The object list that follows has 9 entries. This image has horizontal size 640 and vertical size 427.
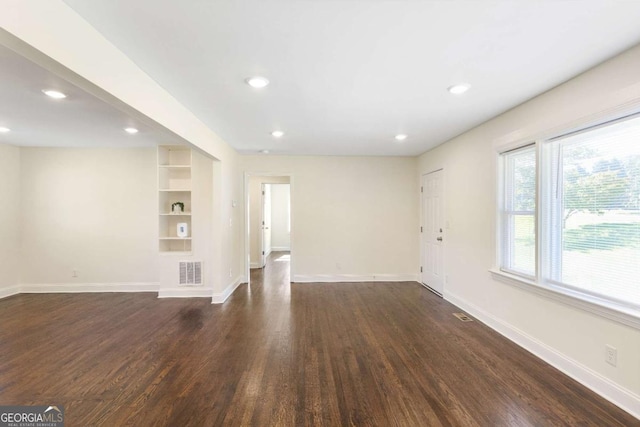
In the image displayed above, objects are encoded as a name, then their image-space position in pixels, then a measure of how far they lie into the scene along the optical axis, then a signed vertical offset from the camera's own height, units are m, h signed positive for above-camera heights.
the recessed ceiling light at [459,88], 2.45 +1.07
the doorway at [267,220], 7.02 -0.31
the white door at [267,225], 7.29 -0.47
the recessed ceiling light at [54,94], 2.58 +1.09
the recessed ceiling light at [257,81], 2.30 +1.07
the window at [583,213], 2.03 -0.04
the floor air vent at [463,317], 3.60 -1.41
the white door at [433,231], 4.74 -0.39
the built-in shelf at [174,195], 4.67 +0.25
